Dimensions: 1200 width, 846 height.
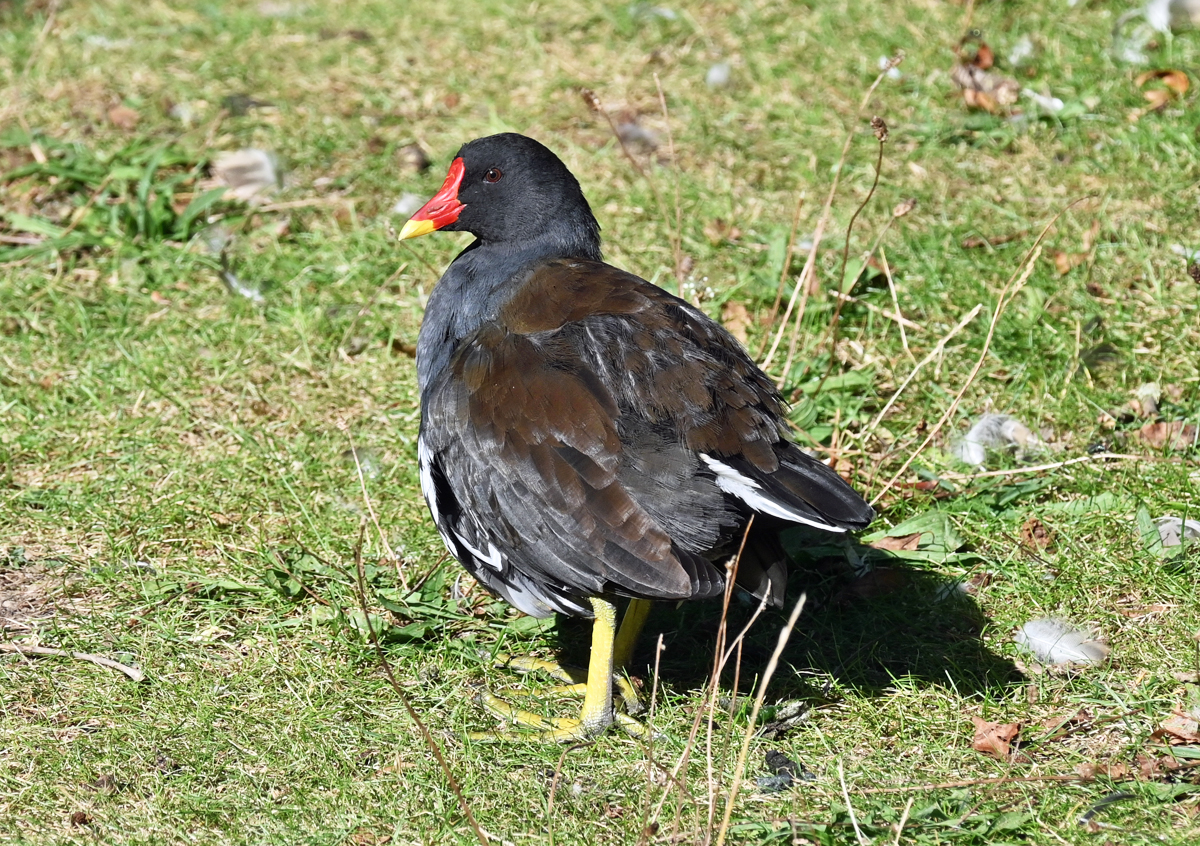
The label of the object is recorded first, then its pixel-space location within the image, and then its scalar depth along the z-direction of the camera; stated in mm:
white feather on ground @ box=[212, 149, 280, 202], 11266
